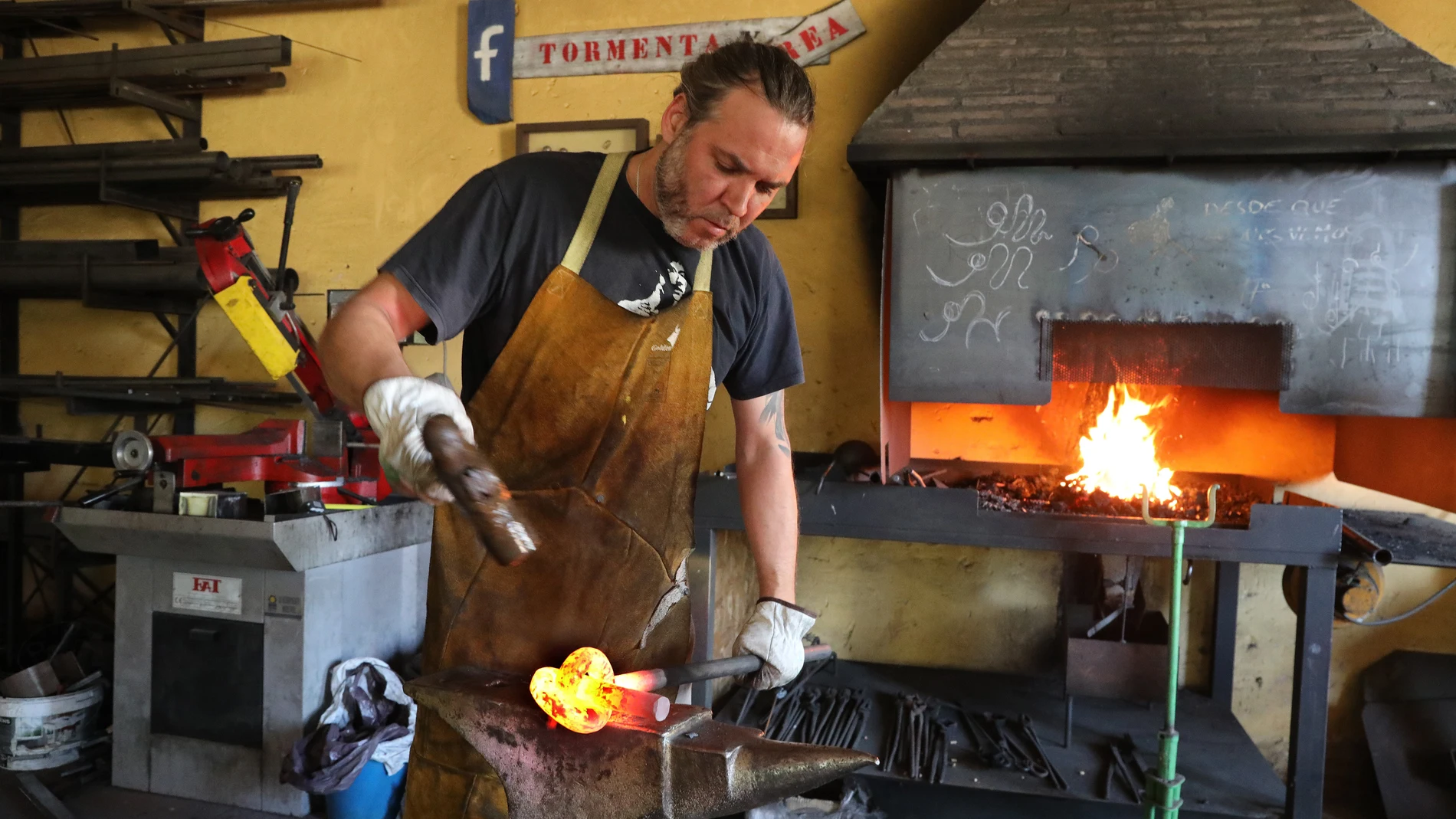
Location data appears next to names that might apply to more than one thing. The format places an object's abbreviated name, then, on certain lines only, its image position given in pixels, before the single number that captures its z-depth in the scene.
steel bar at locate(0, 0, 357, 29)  3.95
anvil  1.13
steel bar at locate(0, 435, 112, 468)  3.16
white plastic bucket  3.05
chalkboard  2.62
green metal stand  2.37
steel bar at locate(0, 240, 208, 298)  3.76
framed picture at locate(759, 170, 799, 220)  3.58
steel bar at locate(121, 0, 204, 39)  3.84
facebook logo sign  3.80
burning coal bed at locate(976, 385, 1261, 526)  2.71
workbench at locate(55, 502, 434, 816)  2.86
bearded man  1.51
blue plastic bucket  2.82
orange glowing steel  1.18
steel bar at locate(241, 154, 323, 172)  3.89
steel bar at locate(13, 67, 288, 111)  3.97
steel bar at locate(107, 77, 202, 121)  3.68
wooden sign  3.54
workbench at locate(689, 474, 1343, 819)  2.45
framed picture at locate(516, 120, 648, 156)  3.70
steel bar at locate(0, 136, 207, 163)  3.84
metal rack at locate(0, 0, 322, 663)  3.76
